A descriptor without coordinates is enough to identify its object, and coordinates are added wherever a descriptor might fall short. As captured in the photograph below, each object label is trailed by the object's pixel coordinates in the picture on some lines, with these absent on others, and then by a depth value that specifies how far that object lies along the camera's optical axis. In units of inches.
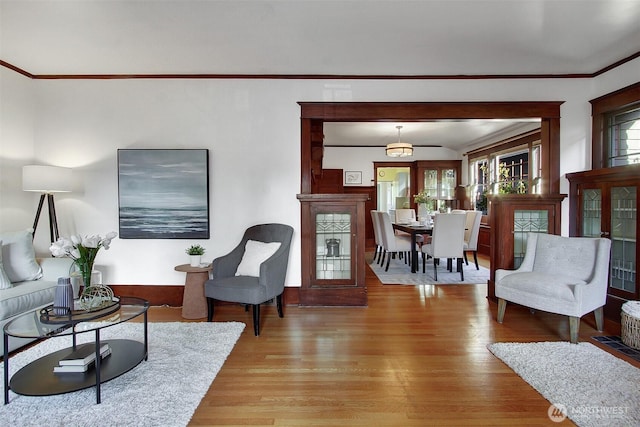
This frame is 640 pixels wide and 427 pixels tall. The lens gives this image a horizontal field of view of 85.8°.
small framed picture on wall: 339.0
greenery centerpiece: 268.7
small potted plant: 139.7
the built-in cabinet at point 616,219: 122.6
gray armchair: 120.2
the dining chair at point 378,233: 232.4
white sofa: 102.7
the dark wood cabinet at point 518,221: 149.5
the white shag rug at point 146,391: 72.2
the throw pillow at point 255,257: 135.4
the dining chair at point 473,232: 218.5
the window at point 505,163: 244.2
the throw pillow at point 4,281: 109.2
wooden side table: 137.1
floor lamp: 130.8
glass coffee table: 75.5
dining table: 209.6
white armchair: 110.4
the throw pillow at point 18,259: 116.9
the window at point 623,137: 135.0
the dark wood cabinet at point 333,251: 150.7
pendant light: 253.6
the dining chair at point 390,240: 217.8
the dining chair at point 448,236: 192.5
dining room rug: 192.4
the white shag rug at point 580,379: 74.1
